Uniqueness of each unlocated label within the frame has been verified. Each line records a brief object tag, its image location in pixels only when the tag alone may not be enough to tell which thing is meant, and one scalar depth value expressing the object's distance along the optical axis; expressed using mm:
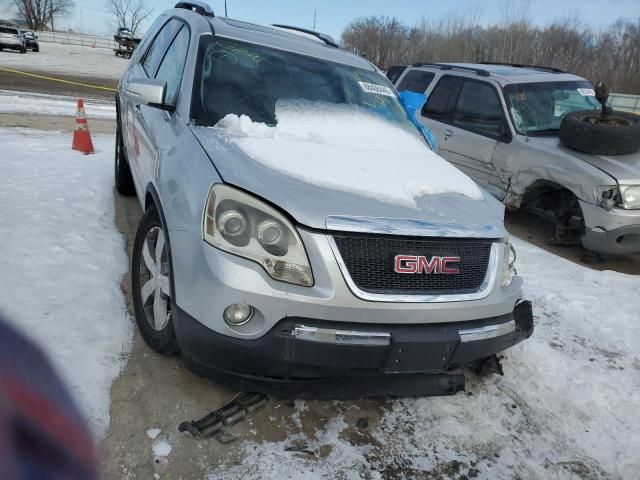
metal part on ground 2143
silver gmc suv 1991
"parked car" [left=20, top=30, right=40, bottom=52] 29098
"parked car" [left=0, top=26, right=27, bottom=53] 25375
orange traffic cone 6645
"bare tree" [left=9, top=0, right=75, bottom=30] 71375
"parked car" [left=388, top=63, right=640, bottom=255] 4566
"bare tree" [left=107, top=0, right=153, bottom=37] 88250
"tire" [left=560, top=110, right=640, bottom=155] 4707
